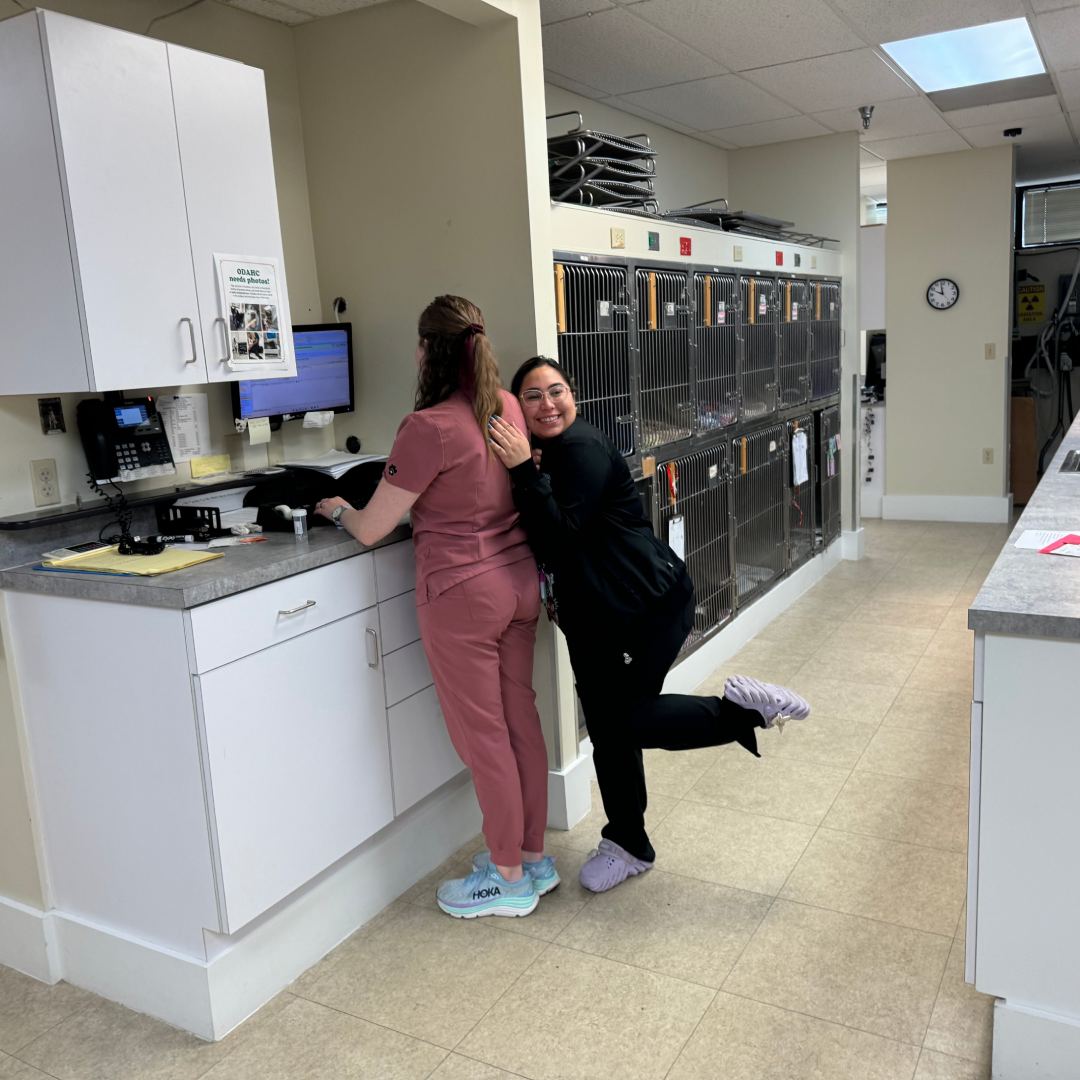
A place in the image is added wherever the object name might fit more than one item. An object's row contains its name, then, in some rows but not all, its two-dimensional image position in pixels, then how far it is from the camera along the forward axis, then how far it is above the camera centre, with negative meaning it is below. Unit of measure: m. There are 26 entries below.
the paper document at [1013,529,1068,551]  2.20 -0.46
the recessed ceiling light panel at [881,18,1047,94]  4.18 +1.25
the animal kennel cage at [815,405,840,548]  5.82 -0.79
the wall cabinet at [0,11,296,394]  2.07 +0.40
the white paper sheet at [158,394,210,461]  2.67 -0.11
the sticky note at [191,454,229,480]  2.77 -0.24
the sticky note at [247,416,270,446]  2.89 -0.15
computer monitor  2.81 -0.02
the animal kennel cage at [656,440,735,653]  3.92 -0.71
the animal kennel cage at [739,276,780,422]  4.64 +0.00
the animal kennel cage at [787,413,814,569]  5.30 -0.79
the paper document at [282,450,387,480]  2.79 -0.26
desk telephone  2.44 -0.13
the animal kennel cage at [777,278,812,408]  5.09 +0.02
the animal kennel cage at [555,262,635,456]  3.18 +0.05
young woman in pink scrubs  2.35 -0.51
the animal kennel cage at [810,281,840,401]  5.60 +0.02
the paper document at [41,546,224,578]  2.13 -0.39
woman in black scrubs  2.47 -0.60
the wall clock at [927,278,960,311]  7.19 +0.31
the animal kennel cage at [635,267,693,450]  3.67 -0.01
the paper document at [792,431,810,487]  5.29 -0.60
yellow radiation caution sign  8.20 +0.25
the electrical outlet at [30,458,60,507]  2.38 -0.22
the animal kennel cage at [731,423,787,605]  4.68 -0.78
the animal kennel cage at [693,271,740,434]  4.15 +0.01
